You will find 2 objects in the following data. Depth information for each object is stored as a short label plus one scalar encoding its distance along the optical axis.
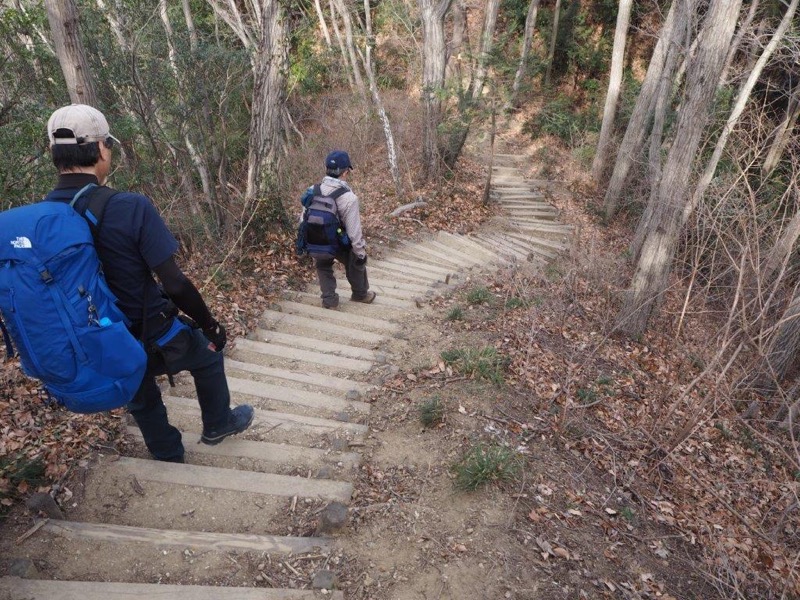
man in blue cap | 5.50
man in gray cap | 2.38
